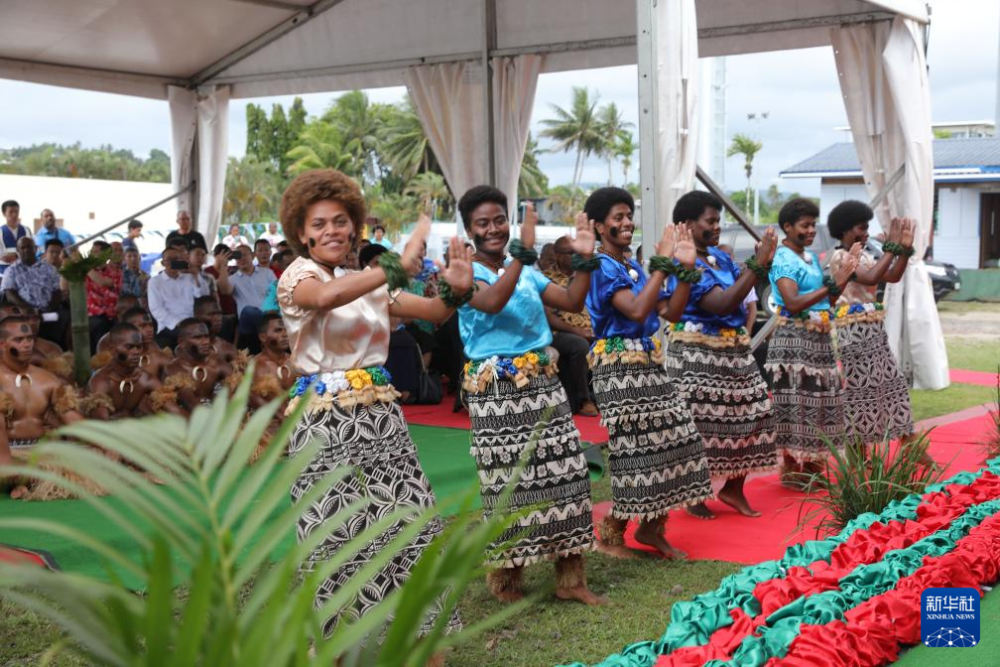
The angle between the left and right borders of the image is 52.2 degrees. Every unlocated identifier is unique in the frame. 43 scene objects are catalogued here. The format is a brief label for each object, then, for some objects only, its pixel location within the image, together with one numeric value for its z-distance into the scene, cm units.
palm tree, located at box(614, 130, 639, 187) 6519
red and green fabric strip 304
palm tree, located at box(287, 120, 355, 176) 5209
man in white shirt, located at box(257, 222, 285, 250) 2050
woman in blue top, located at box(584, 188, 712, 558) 480
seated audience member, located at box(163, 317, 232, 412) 724
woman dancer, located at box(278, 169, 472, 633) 338
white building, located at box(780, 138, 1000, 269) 2695
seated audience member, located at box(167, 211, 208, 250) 1152
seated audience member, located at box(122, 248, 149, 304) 1103
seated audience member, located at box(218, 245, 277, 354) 1102
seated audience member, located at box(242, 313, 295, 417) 737
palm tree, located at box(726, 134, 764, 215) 6574
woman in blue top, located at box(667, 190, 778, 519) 564
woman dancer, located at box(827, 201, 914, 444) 655
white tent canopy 964
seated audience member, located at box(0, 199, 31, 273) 1188
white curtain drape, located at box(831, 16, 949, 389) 920
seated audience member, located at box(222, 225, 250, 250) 1911
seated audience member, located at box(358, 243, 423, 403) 954
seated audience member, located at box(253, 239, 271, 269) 1169
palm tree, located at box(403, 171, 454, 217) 5369
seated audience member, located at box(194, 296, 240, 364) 796
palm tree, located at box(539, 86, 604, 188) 6681
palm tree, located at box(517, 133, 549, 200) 5739
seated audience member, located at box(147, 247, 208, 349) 1019
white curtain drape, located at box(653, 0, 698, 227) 656
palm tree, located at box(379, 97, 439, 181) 5712
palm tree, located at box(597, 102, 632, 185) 6781
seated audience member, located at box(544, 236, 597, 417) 906
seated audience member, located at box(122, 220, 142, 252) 1297
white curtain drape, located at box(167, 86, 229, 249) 1254
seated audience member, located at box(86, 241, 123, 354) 1004
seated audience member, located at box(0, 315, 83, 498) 639
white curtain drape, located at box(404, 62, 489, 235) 1139
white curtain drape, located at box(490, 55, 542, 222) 1111
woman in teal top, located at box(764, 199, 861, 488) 623
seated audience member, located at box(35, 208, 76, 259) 1216
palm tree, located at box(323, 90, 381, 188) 5853
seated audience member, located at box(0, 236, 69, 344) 1020
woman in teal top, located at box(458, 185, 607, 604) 423
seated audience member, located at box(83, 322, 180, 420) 690
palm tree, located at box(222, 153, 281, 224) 4953
